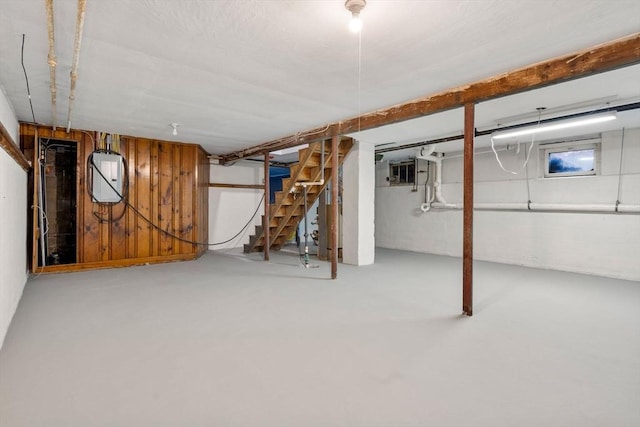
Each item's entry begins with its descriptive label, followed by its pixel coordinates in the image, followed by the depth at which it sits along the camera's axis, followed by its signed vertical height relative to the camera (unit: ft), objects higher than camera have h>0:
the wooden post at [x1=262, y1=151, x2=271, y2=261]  18.45 +0.32
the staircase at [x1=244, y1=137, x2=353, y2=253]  17.10 +0.84
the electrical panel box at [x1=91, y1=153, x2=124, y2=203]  15.81 +1.56
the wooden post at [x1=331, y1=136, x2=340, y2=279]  13.55 +0.47
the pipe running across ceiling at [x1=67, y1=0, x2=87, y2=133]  5.60 +3.53
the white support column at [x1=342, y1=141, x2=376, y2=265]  16.71 +0.19
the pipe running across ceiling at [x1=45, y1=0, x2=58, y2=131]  5.71 +3.53
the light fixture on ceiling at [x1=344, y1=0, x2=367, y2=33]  5.54 +3.51
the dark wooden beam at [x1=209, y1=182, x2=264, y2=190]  23.60 +1.77
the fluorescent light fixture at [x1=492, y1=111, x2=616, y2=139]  11.44 +3.26
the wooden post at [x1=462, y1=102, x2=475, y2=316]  9.23 -0.10
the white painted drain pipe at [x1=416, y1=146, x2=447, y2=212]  20.57 +2.02
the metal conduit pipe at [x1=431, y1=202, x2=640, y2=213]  14.12 +0.09
